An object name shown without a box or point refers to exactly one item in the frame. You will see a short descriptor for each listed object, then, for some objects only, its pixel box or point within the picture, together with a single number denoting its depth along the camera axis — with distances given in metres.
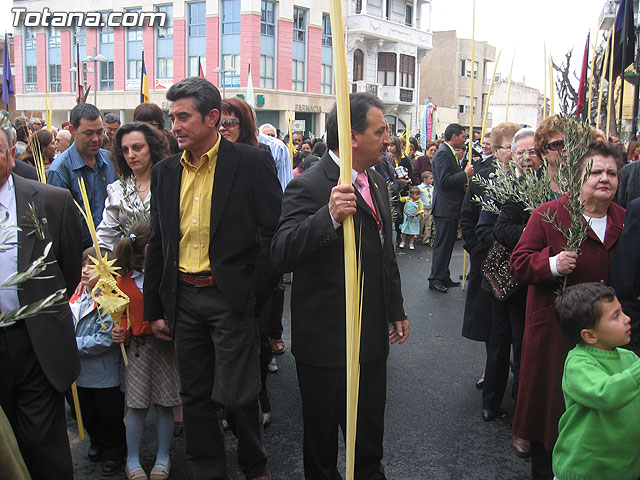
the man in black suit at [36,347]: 2.66
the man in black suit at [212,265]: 3.15
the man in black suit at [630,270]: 2.92
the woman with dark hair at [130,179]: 3.93
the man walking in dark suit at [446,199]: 8.07
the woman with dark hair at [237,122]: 4.49
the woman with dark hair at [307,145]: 14.47
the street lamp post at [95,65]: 36.00
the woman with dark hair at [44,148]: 6.20
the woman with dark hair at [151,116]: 5.02
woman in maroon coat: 3.14
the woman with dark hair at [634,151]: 8.20
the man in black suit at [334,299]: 2.83
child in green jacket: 2.52
